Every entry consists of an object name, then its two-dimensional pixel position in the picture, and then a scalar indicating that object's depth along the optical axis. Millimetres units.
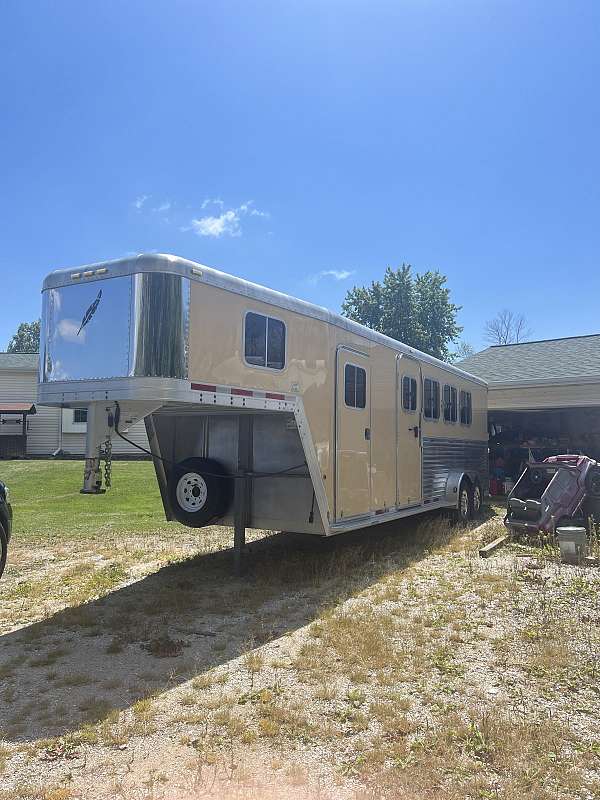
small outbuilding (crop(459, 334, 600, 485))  15781
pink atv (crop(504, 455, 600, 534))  9688
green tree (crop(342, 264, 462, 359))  42781
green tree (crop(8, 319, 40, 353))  77250
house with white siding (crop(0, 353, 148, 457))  25500
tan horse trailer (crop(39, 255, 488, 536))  5387
